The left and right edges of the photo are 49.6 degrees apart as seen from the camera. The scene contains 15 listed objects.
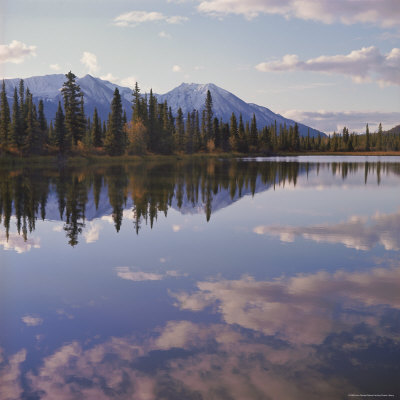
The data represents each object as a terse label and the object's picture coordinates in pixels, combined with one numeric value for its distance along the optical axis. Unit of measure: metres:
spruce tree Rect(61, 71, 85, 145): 92.28
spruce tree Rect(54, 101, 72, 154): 82.69
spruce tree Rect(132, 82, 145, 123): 111.38
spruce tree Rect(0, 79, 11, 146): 90.59
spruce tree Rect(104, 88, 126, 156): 95.44
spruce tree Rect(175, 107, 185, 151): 131.75
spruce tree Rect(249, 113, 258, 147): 171.00
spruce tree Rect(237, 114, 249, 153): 154.75
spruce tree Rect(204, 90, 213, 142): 150.75
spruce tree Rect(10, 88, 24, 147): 87.62
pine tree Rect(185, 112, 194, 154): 134.00
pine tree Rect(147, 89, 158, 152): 112.50
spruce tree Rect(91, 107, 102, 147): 99.81
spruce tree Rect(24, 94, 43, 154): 83.06
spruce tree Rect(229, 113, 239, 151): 152.25
